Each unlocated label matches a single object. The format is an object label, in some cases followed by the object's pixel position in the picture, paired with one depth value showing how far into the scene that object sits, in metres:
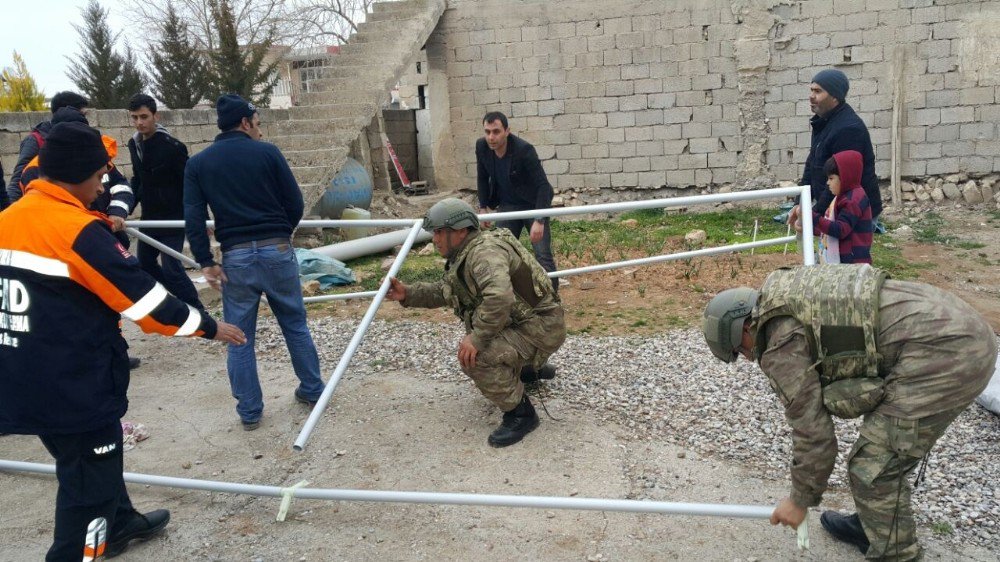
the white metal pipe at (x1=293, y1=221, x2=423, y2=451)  3.27
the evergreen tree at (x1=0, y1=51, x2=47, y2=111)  13.80
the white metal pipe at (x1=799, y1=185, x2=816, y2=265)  3.90
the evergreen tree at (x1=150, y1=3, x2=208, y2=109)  21.98
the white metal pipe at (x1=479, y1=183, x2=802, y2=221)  4.46
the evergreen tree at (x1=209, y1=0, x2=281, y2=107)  20.30
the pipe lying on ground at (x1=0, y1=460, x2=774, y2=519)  2.67
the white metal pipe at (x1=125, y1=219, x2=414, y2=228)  5.14
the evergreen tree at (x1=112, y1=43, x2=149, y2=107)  20.95
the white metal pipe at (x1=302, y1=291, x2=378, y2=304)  5.79
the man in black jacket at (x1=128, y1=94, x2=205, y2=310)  5.40
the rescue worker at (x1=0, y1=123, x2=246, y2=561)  2.55
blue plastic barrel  11.34
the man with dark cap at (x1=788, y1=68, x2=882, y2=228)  4.59
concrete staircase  10.65
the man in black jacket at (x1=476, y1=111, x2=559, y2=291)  5.70
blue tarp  7.93
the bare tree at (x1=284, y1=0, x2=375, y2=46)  27.95
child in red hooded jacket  4.45
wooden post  11.16
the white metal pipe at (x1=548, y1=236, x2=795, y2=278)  5.25
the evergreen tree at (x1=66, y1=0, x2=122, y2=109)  21.03
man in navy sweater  4.03
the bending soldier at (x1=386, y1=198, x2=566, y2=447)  3.67
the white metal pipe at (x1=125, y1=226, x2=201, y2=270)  5.29
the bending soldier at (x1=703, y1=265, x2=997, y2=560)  2.39
